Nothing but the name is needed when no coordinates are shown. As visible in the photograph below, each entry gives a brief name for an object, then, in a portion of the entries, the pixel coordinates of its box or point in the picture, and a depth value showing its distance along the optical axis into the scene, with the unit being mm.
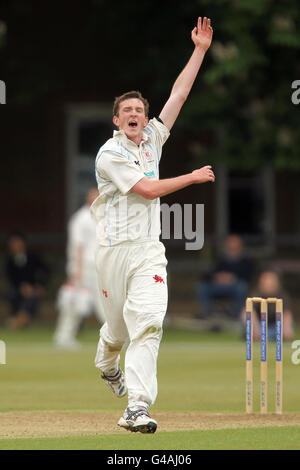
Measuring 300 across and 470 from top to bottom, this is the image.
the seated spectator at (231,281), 19000
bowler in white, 8023
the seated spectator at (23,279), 19562
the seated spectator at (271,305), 15885
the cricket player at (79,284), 15789
